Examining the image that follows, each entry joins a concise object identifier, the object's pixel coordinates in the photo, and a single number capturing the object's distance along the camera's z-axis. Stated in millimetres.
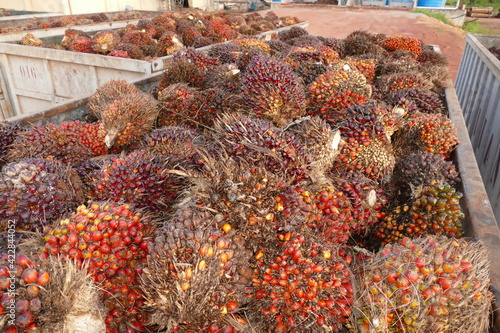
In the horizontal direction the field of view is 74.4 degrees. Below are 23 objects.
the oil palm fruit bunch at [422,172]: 2004
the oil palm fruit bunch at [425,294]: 1202
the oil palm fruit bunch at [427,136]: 2514
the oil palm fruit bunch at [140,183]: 1663
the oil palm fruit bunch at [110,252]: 1249
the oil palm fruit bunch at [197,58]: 3293
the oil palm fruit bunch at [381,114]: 2184
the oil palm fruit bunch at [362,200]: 1792
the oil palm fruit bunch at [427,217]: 1746
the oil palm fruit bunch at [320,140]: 1891
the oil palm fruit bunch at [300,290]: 1254
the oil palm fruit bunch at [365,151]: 2084
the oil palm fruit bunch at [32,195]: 1551
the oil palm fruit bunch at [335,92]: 2557
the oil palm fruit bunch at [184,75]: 3131
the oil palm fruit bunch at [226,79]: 2723
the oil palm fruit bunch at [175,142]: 1963
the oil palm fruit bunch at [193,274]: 1143
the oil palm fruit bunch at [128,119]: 2375
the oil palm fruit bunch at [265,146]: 1520
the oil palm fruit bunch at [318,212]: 1377
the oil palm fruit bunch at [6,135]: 2283
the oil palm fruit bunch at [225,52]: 3746
